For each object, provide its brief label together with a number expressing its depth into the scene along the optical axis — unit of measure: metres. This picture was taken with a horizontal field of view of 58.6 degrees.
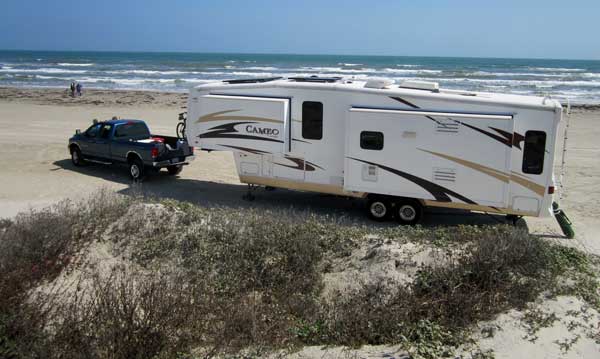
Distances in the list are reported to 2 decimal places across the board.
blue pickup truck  15.06
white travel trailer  10.75
